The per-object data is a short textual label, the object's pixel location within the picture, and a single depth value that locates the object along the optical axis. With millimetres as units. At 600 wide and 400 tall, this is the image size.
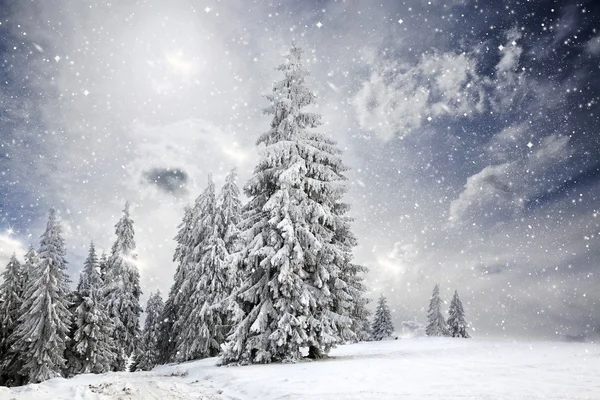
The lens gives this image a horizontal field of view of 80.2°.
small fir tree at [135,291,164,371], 33594
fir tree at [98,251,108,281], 35812
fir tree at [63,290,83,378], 29531
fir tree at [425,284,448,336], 57738
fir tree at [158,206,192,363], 28491
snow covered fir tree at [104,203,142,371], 33688
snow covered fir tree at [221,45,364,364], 14258
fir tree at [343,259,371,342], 19283
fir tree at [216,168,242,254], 27391
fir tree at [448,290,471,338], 57938
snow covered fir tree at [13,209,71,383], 26031
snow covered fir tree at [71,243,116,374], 28625
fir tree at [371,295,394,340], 55772
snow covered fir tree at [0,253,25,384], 29797
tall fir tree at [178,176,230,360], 24719
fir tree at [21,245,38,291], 32375
